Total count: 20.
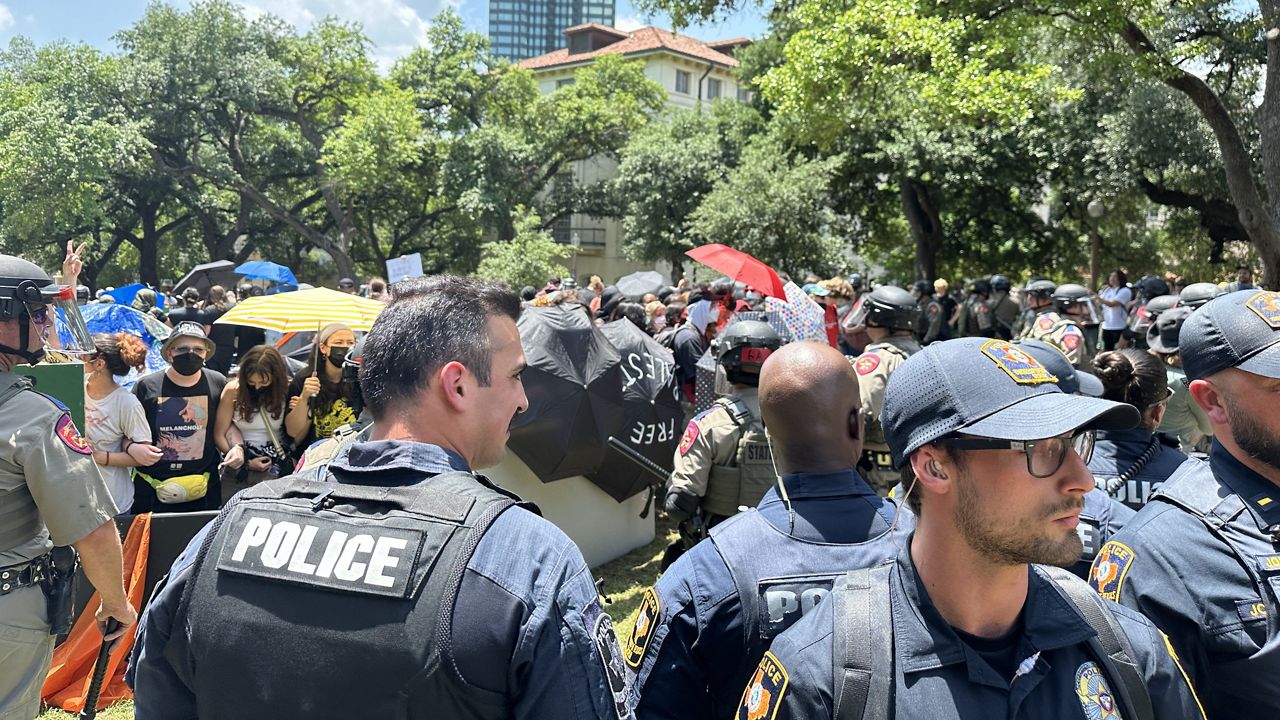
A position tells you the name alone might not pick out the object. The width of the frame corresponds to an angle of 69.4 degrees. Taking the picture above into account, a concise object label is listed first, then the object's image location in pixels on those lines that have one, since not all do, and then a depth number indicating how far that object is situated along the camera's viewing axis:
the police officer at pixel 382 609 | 1.64
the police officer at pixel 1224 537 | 1.97
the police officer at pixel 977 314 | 14.30
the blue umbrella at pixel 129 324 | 8.94
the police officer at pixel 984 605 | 1.58
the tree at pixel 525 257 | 29.55
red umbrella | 7.01
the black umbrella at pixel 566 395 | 6.01
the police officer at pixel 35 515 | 2.98
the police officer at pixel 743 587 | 2.32
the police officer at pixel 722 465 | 4.00
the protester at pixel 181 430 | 5.47
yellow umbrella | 7.61
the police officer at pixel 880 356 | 5.14
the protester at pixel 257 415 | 5.70
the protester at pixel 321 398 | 5.86
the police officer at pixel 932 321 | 14.81
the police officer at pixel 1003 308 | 14.24
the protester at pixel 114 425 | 5.13
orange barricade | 4.95
